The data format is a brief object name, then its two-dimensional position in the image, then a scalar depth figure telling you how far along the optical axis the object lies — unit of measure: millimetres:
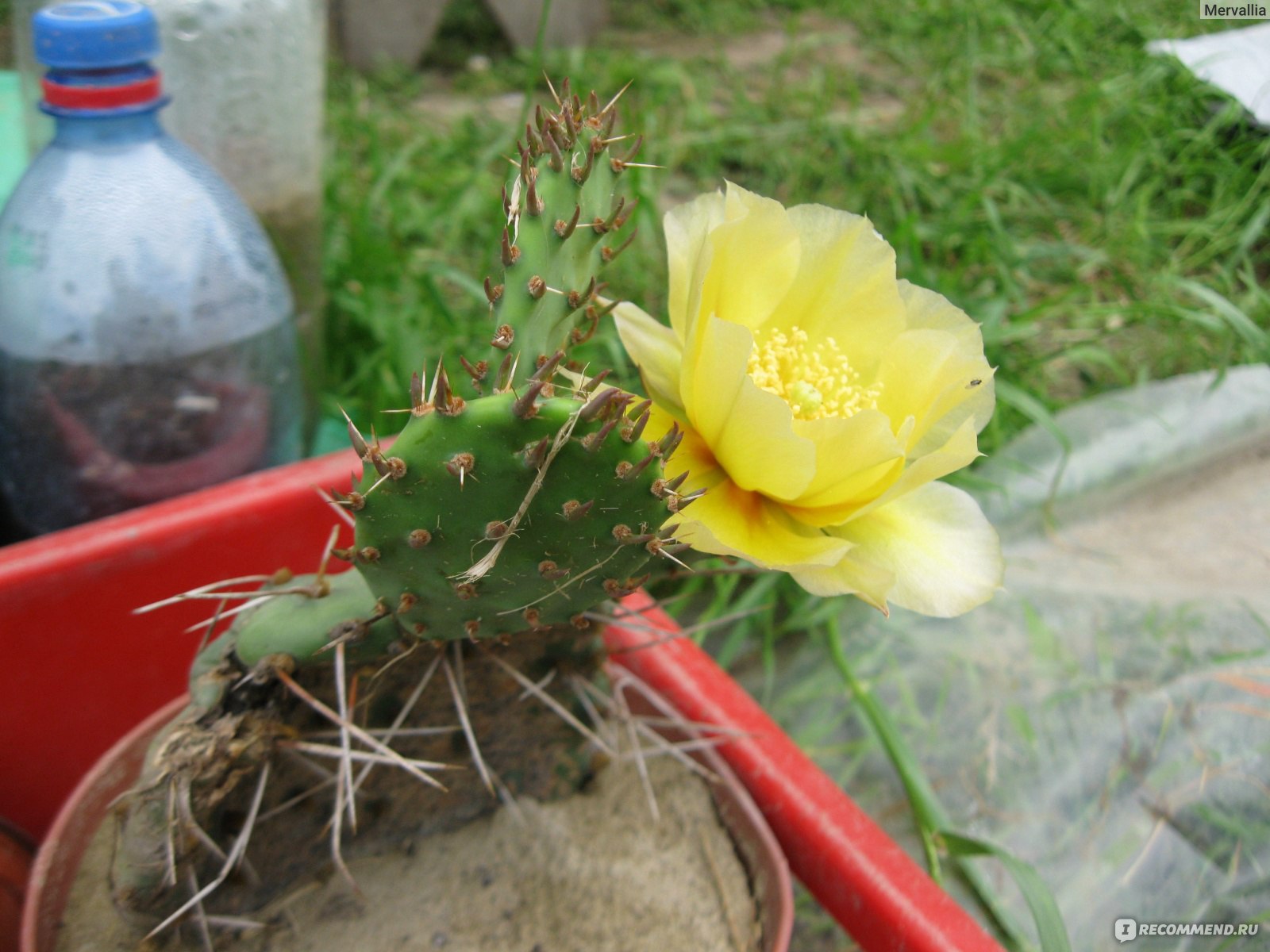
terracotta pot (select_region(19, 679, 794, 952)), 289
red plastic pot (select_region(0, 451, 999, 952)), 316
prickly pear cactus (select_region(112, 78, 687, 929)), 233
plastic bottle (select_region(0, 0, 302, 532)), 375
